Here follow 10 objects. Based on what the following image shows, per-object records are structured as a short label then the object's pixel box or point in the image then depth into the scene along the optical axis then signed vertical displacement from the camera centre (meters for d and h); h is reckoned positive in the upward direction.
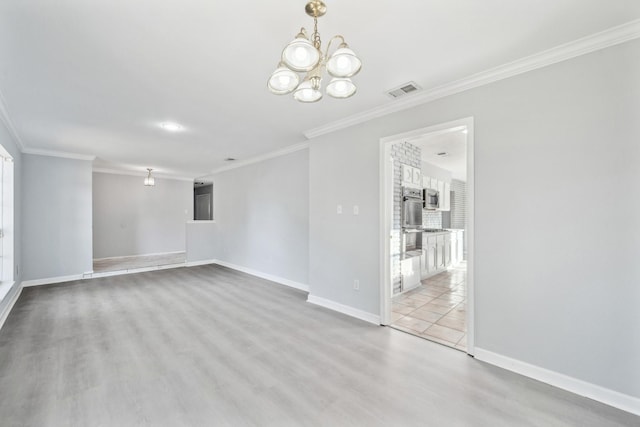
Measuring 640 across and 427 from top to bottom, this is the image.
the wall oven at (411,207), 4.73 +0.12
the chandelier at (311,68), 1.43 +0.84
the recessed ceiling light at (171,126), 3.77 +1.27
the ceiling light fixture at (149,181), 6.96 +0.87
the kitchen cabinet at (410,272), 4.56 -1.03
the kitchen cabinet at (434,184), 6.22 +0.71
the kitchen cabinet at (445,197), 6.79 +0.43
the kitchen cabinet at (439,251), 5.42 -0.85
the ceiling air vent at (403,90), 2.66 +1.28
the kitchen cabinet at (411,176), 4.71 +0.68
